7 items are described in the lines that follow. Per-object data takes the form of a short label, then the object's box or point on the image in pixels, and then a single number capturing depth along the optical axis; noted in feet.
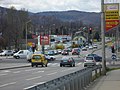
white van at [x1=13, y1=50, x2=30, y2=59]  276.29
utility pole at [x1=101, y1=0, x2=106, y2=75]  117.91
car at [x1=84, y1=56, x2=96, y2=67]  180.66
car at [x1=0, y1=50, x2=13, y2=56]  343.67
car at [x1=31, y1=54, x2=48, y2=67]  171.30
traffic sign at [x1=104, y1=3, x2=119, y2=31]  120.57
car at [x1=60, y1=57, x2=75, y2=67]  183.31
